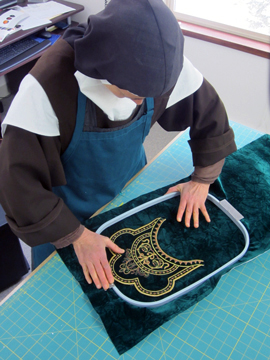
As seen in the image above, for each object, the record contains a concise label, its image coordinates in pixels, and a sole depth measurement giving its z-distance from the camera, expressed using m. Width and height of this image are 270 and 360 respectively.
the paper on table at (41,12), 2.24
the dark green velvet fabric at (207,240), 0.84
